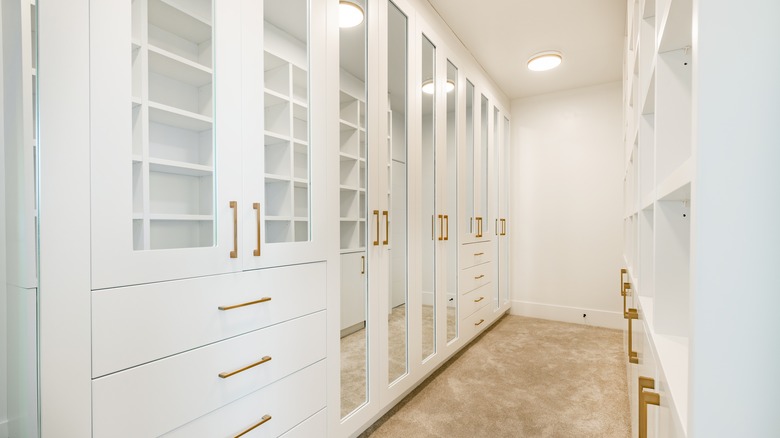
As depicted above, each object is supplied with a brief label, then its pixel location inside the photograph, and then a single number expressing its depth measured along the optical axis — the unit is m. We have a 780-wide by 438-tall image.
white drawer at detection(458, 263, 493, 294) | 3.08
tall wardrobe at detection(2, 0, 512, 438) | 0.88
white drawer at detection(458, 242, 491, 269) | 3.08
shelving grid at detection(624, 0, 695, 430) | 0.69
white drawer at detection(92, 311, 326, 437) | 0.99
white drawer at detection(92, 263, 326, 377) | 0.97
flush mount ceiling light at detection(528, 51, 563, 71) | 3.30
